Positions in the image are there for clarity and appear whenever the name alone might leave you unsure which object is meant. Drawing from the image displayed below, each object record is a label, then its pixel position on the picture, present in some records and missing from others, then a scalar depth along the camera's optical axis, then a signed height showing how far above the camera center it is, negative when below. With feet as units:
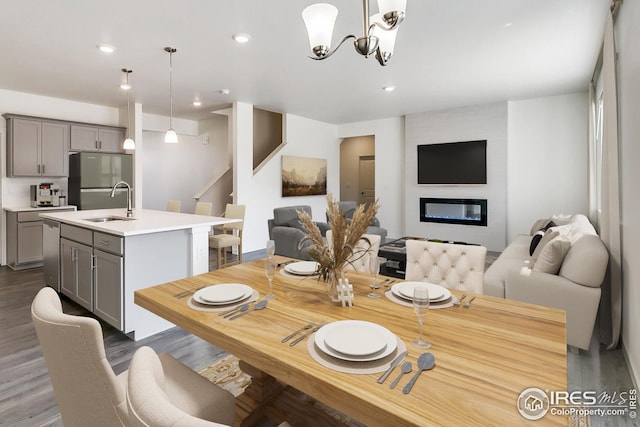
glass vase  4.60 -0.96
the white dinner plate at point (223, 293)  4.46 -1.15
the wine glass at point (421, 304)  3.33 -0.94
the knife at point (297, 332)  3.57 -1.35
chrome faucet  12.02 +0.06
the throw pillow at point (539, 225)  14.95 -0.62
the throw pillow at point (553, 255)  8.27 -1.09
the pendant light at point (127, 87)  13.60 +5.80
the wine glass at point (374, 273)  5.20 -0.96
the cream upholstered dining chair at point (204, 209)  16.02 +0.17
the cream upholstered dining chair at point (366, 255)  5.90 -0.92
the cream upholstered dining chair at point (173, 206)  16.96 +0.33
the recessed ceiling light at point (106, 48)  11.14 +5.60
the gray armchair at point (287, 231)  15.24 -0.91
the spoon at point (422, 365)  2.71 -1.38
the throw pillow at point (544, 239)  9.71 -0.86
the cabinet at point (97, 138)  17.90 +4.18
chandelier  5.32 +3.04
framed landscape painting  22.59 +2.59
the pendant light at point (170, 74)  11.50 +5.62
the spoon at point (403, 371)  2.76 -1.40
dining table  2.54 -1.38
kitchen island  8.50 -1.33
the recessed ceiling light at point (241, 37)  10.39 +5.57
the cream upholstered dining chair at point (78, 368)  2.64 -1.29
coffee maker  16.85 +0.92
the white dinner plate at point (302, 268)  5.87 -1.02
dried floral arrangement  4.37 -0.31
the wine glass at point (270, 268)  4.94 -0.83
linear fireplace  20.03 +0.05
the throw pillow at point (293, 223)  16.52 -0.54
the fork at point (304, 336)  3.47 -1.35
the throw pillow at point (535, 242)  11.40 -1.05
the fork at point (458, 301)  4.57 -1.25
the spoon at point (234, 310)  4.22 -1.28
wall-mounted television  19.92 +3.08
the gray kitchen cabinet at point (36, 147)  15.97 +3.29
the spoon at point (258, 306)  4.22 -1.25
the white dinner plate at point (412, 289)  4.63 -1.16
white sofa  7.63 -1.72
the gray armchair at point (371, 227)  17.80 -0.80
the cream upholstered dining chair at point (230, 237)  14.51 -1.10
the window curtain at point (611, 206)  8.33 +0.13
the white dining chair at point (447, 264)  6.10 -1.02
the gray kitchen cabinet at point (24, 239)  15.70 -1.26
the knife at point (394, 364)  2.84 -1.40
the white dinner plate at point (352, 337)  3.09 -1.29
